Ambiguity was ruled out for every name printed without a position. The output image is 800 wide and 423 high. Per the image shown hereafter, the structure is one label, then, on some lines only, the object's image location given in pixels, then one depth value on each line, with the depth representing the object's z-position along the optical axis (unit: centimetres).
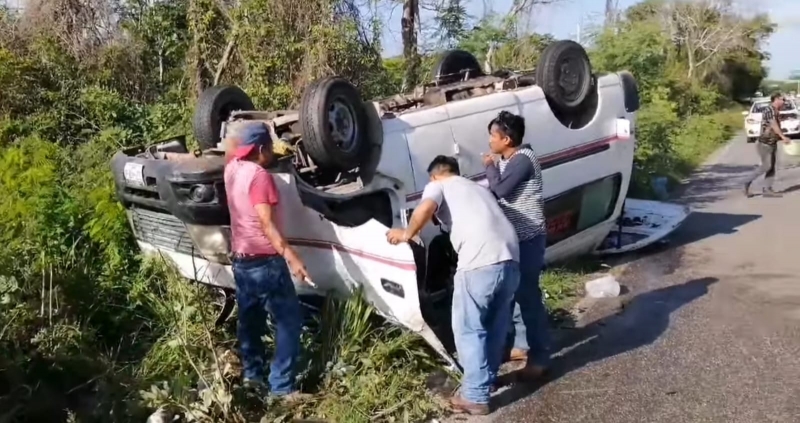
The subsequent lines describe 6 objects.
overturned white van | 529
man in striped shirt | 546
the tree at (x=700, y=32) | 5009
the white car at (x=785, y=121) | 2462
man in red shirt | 493
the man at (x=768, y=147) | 1359
